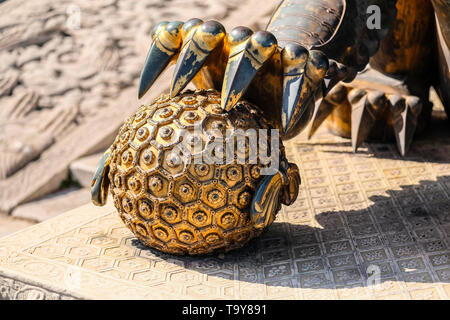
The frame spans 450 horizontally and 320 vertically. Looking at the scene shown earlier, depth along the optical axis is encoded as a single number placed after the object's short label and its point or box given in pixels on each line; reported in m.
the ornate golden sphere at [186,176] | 1.86
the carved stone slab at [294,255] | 1.87
